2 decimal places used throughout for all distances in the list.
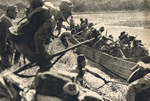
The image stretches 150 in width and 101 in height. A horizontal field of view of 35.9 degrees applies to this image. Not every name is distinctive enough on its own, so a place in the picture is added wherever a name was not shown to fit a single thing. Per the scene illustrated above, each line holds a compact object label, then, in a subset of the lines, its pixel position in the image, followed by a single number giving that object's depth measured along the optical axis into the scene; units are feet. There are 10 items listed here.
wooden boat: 19.32
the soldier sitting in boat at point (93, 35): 26.67
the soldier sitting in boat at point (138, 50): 20.23
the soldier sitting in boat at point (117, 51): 22.62
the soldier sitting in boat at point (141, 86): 11.66
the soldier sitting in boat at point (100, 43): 25.76
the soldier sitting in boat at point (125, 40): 26.03
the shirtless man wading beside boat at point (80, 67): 12.27
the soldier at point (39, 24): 12.35
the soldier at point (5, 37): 19.65
